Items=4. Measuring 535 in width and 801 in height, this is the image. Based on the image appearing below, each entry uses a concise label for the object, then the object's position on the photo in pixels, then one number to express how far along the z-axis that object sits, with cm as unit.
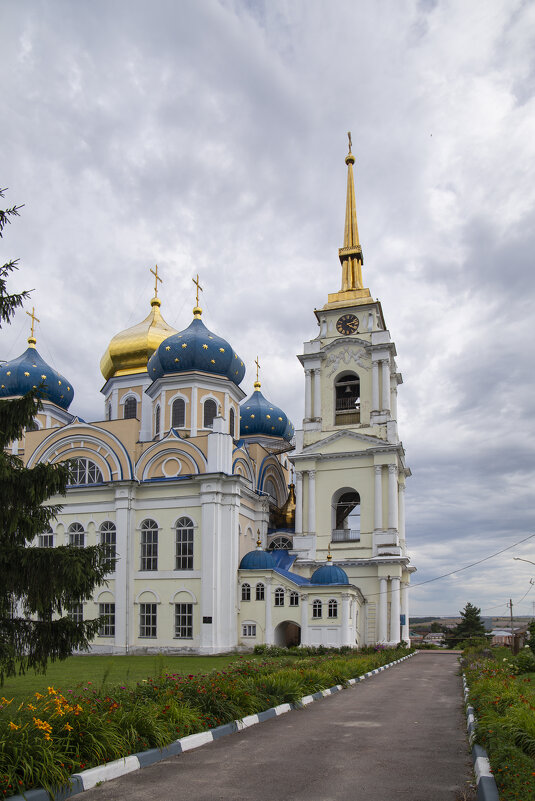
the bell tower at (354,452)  3381
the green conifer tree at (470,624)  6006
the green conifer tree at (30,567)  1155
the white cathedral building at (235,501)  3161
